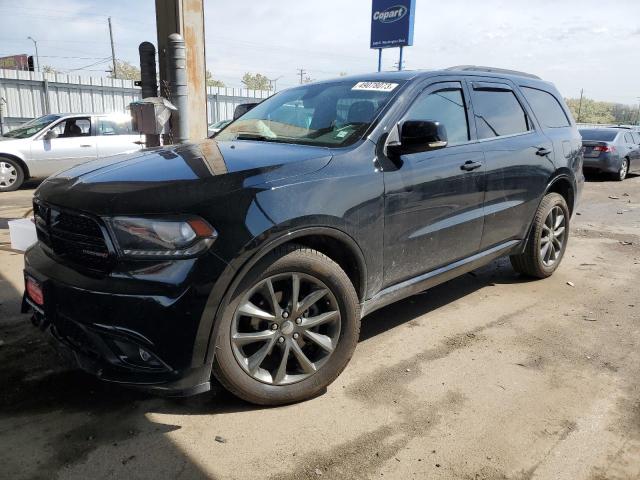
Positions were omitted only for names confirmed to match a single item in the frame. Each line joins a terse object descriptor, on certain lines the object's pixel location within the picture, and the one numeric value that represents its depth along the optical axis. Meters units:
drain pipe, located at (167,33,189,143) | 5.46
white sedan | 10.38
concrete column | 5.67
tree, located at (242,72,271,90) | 94.40
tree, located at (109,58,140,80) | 75.99
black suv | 2.32
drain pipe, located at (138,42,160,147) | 5.55
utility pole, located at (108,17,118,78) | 53.38
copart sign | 16.52
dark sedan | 14.29
